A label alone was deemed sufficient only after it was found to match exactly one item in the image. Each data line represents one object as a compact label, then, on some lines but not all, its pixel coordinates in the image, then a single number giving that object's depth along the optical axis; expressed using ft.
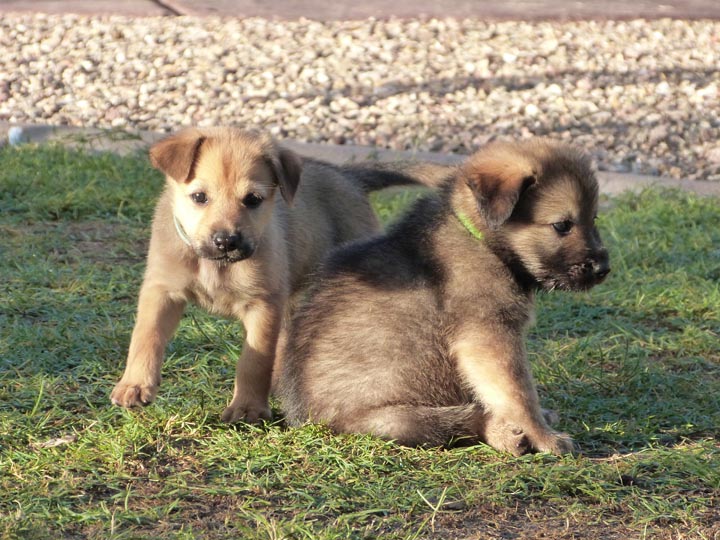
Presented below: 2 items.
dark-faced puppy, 26.91
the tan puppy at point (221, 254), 28.27
